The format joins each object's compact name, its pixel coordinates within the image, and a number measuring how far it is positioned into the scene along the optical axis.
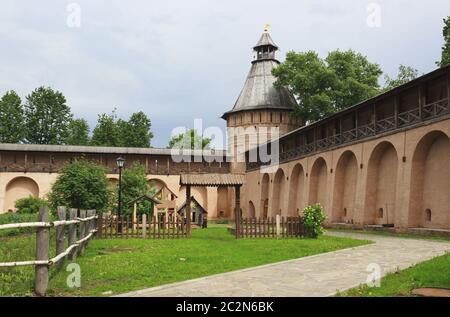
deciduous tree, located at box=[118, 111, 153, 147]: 60.06
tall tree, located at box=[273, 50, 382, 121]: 42.25
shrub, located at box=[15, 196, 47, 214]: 34.96
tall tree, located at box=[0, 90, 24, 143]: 56.78
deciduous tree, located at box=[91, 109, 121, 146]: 59.25
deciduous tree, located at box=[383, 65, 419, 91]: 50.06
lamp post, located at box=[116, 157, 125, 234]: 21.77
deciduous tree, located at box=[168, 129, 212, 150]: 66.31
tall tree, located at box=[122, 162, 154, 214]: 34.25
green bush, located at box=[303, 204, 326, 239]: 17.98
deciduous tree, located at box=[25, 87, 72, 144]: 59.03
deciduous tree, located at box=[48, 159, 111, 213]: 25.78
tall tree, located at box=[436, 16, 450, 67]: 30.62
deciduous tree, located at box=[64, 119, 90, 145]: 61.12
